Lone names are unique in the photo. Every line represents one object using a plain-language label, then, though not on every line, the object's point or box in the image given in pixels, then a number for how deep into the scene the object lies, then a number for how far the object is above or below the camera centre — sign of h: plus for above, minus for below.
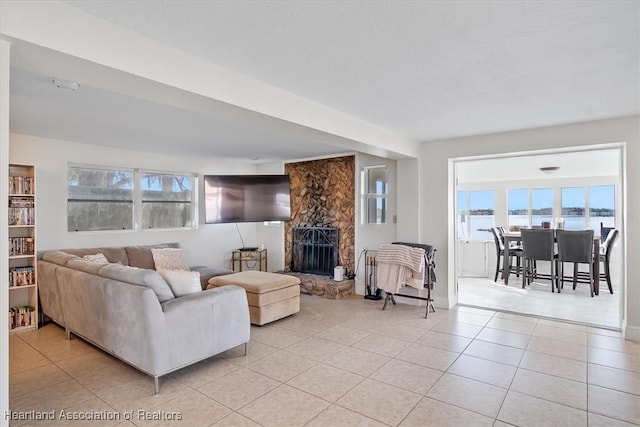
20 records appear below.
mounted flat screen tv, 5.97 +0.25
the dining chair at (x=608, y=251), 5.68 -0.62
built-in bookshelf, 4.05 -0.39
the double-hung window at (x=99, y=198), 4.93 +0.21
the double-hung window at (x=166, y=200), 5.73 +0.22
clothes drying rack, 4.56 -0.89
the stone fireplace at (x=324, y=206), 5.87 +0.11
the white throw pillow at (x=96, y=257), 4.24 -0.52
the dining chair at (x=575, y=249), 5.51 -0.57
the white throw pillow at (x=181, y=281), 3.04 -0.58
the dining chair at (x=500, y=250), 6.59 -0.70
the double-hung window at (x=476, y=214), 8.05 -0.05
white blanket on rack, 4.38 -0.67
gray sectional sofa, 2.69 -0.84
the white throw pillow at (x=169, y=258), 5.27 -0.67
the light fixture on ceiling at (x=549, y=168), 6.50 +0.78
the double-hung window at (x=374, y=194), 5.65 +0.29
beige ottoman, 4.13 -0.94
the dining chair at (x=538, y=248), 5.90 -0.59
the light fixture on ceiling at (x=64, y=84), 2.62 +0.94
